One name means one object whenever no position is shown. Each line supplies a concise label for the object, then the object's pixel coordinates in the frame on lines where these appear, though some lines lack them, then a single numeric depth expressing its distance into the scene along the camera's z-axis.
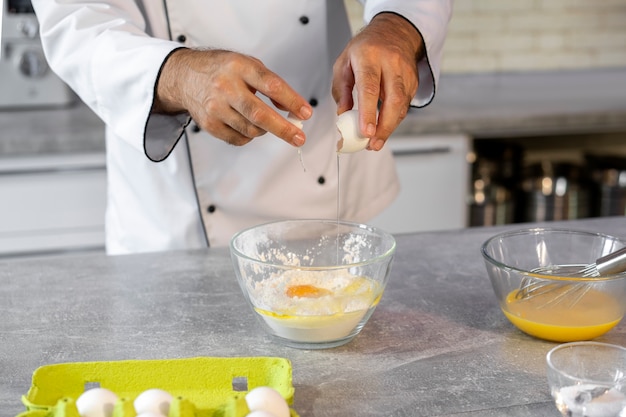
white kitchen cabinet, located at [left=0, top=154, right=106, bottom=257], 2.22
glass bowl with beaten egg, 1.01
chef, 1.10
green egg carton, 0.87
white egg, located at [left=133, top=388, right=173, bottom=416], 0.79
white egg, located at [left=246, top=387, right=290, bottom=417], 0.78
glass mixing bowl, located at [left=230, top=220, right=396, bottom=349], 1.00
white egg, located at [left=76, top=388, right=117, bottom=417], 0.79
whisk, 1.01
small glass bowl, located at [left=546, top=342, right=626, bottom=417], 0.80
